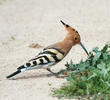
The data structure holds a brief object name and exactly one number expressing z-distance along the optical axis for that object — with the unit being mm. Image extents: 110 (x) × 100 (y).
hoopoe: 12094
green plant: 10194
